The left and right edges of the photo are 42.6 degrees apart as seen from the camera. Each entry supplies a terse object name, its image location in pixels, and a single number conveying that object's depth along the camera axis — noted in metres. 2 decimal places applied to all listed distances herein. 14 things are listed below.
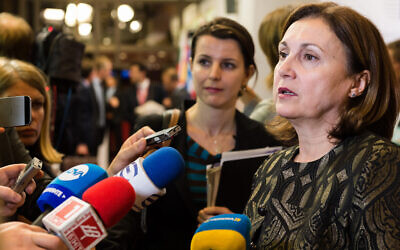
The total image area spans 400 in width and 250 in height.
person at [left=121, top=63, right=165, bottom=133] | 8.47
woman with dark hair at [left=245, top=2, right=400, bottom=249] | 1.25
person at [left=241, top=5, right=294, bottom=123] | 2.36
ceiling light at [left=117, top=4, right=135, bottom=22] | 8.68
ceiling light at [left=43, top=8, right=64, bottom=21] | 4.06
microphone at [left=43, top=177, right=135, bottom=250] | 0.89
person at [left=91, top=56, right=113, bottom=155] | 7.65
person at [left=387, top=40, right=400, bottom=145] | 3.26
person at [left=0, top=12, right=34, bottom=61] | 2.78
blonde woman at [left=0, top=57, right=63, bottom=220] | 1.86
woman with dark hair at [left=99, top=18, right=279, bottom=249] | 2.13
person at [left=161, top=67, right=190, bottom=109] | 9.16
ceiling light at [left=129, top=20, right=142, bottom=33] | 14.00
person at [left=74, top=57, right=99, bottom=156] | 5.02
